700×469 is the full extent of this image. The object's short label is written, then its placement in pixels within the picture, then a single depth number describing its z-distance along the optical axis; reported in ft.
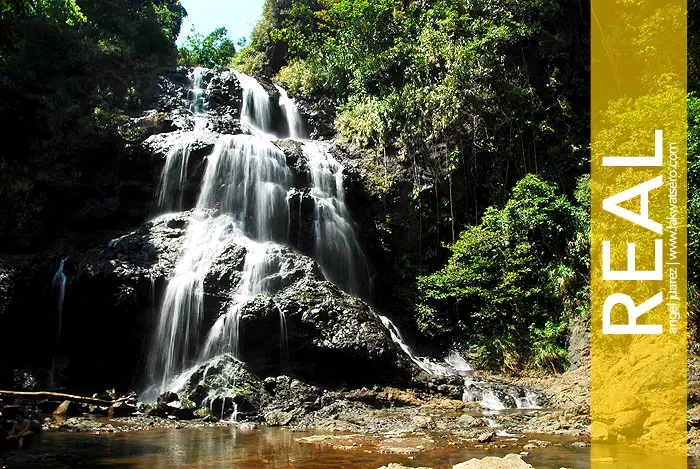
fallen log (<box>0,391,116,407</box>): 22.70
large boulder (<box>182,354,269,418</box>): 30.17
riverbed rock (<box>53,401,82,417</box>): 28.89
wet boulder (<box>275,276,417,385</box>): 35.73
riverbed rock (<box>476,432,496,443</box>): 22.09
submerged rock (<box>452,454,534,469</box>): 13.33
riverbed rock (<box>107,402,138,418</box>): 29.04
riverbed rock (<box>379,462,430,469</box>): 15.20
